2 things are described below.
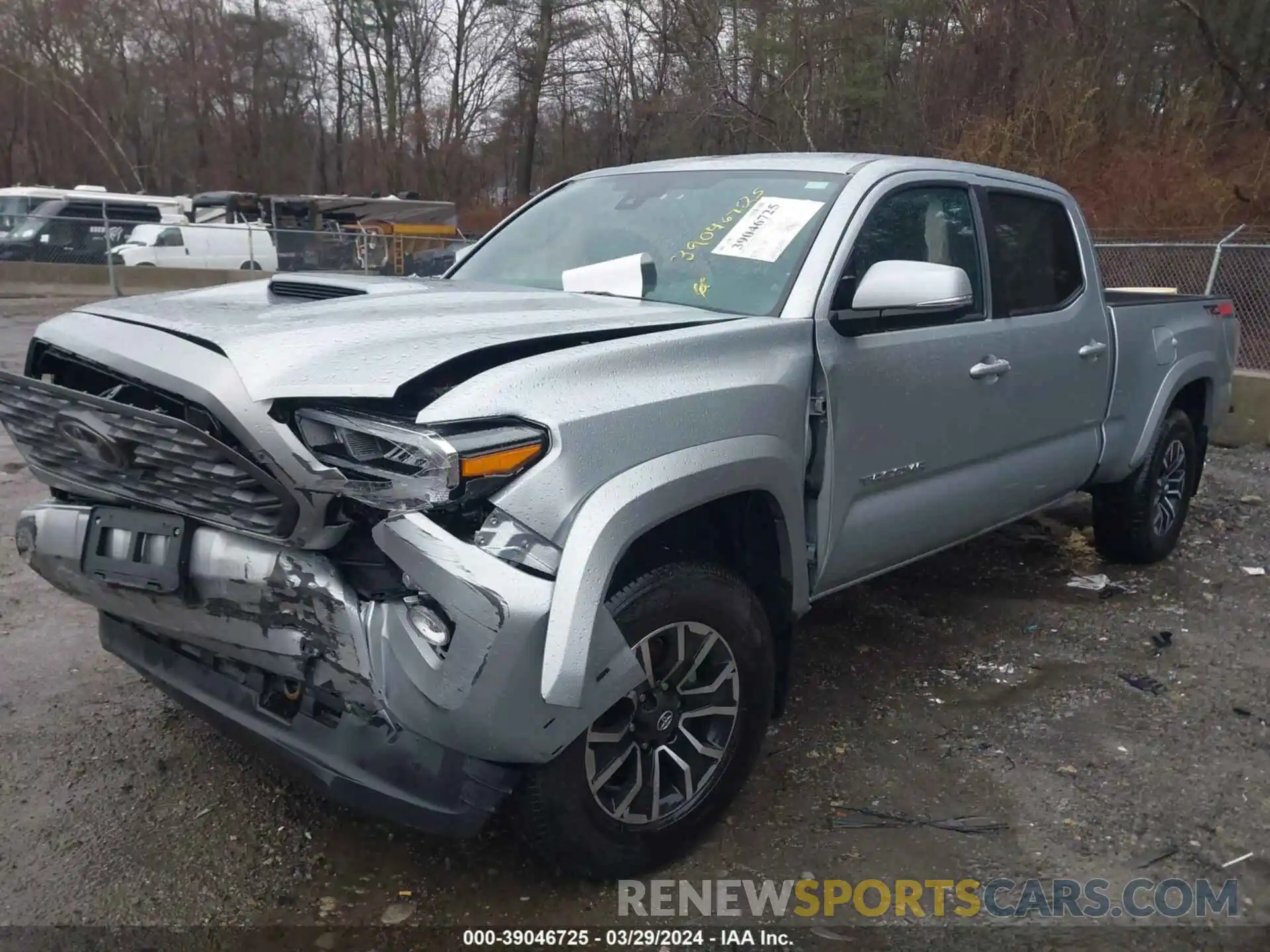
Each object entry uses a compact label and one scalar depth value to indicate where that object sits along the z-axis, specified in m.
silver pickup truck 2.14
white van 22.23
